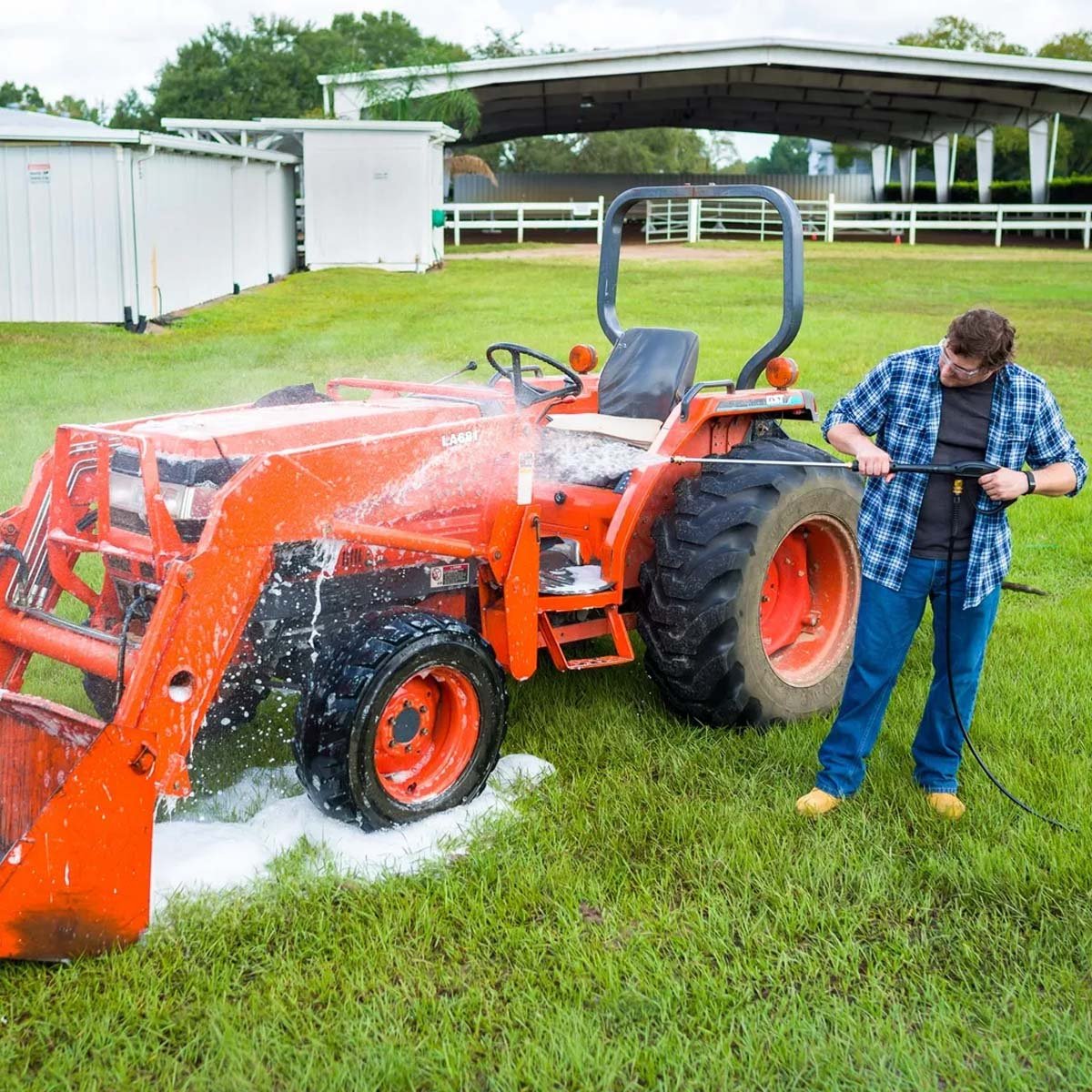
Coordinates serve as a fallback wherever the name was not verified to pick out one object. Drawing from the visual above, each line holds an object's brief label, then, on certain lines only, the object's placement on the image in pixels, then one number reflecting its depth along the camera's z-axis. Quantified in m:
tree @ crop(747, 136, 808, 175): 129.00
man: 4.28
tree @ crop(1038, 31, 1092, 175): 50.00
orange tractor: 3.74
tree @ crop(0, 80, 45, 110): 72.06
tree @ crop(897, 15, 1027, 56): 59.50
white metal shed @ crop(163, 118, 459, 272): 24.25
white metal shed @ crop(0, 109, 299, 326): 15.91
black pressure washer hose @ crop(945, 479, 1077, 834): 4.33
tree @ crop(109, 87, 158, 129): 70.94
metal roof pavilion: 29.66
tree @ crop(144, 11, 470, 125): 66.12
